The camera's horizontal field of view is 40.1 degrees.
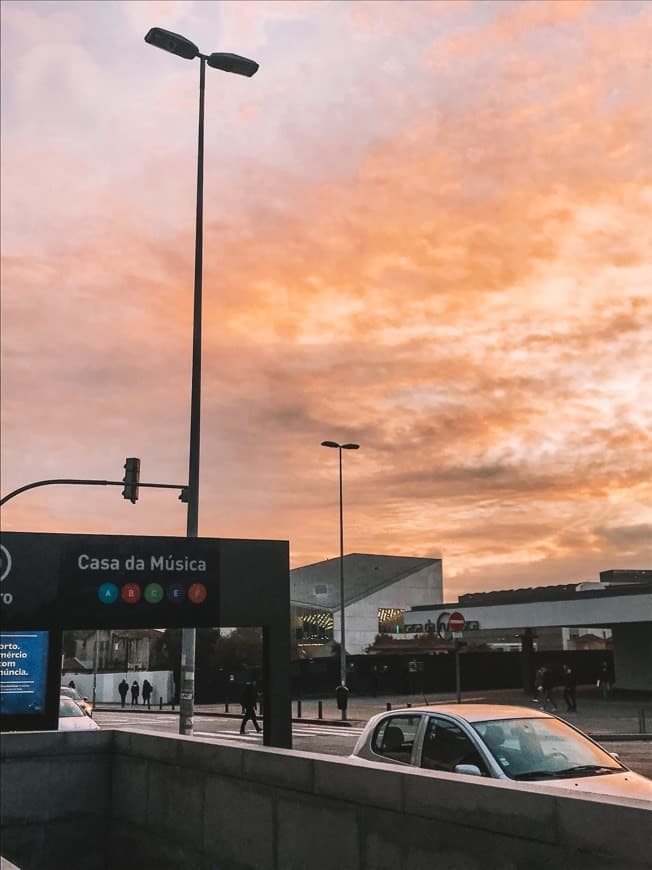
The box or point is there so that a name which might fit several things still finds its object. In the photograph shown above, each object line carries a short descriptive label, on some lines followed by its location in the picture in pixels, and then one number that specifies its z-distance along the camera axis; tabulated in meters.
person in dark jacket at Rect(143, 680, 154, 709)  54.34
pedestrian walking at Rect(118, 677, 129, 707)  55.12
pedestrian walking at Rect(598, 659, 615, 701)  46.08
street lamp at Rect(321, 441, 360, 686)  47.56
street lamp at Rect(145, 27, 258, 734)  16.97
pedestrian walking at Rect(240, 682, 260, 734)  29.72
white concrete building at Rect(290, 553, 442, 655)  87.62
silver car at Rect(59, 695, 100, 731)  17.91
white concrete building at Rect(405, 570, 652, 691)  39.72
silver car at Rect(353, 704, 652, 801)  7.33
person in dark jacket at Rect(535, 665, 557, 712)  38.90
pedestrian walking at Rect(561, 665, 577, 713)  36.17
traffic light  21.72
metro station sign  9.05
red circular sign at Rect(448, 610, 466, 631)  30.36
